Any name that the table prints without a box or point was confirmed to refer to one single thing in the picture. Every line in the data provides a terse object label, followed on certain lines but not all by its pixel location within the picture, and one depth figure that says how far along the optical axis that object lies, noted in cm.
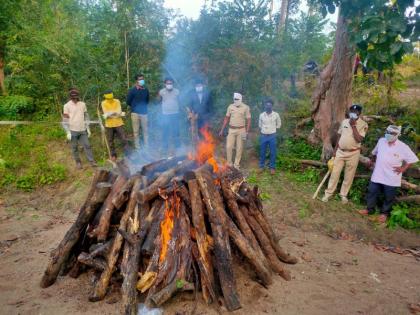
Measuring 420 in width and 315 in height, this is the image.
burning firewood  414
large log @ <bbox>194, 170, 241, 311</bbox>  407
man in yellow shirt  905
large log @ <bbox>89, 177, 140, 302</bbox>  416
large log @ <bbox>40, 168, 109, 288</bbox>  455
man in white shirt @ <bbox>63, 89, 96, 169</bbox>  882
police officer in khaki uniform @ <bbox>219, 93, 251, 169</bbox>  900
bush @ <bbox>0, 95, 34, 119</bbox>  1155
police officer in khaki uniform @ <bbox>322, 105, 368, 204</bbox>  732
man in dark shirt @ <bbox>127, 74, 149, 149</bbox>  927
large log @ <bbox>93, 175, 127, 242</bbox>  461
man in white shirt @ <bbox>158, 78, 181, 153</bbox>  936
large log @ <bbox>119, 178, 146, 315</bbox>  391
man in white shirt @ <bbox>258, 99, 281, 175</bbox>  882
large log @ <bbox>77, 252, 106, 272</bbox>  443
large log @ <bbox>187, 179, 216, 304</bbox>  416
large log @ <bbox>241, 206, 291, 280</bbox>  482
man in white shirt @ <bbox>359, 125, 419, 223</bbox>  684
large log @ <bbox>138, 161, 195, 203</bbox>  442
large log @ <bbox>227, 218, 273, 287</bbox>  449
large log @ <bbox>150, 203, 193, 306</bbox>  387
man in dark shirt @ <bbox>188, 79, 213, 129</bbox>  935
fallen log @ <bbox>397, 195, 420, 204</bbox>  719
